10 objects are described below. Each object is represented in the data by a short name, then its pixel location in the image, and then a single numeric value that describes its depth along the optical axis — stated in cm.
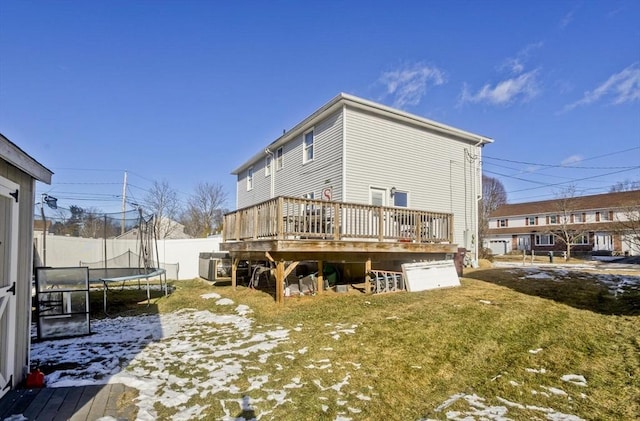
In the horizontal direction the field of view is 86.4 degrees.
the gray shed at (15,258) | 345
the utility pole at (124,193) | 2895
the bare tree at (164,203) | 3391
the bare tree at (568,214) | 3353
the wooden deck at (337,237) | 801
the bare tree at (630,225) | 2386
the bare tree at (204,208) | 3766
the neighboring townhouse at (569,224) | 3064
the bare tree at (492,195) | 4086
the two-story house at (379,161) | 1181
